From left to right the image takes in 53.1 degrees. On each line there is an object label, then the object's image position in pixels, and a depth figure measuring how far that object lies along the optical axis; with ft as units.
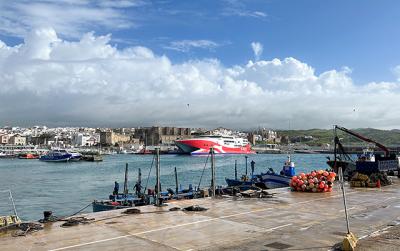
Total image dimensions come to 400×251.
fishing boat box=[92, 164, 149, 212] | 86.47
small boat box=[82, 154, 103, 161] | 427.74
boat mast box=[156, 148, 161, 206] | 62.86
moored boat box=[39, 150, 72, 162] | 421.10
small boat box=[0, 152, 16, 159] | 565.37
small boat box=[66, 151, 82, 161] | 430.94
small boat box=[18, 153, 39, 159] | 531.91
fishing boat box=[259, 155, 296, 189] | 109.60
